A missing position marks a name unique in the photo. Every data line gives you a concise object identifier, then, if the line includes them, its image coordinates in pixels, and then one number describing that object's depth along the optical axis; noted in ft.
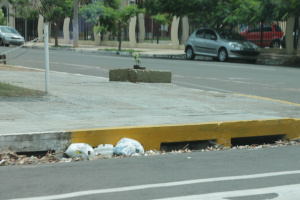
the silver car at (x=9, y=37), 131.44
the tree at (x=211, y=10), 92.43
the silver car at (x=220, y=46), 89.61
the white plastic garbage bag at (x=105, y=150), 23.30
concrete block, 46.57
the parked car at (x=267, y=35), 110.83
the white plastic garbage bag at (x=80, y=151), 22.57
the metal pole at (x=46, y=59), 35.78
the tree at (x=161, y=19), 127.13
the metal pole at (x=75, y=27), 141.19
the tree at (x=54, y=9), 155.74
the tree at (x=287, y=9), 82.04
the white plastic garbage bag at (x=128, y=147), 23.06
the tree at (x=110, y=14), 125.49
